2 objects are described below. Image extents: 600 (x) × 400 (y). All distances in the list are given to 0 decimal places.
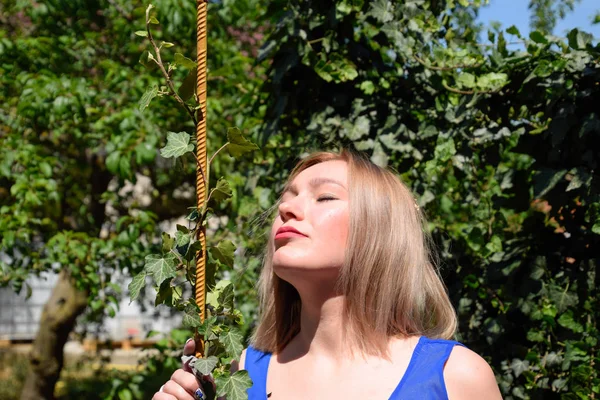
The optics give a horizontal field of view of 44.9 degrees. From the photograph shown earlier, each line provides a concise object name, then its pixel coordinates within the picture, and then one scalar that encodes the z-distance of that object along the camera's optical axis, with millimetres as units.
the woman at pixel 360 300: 1413
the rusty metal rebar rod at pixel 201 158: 1283
